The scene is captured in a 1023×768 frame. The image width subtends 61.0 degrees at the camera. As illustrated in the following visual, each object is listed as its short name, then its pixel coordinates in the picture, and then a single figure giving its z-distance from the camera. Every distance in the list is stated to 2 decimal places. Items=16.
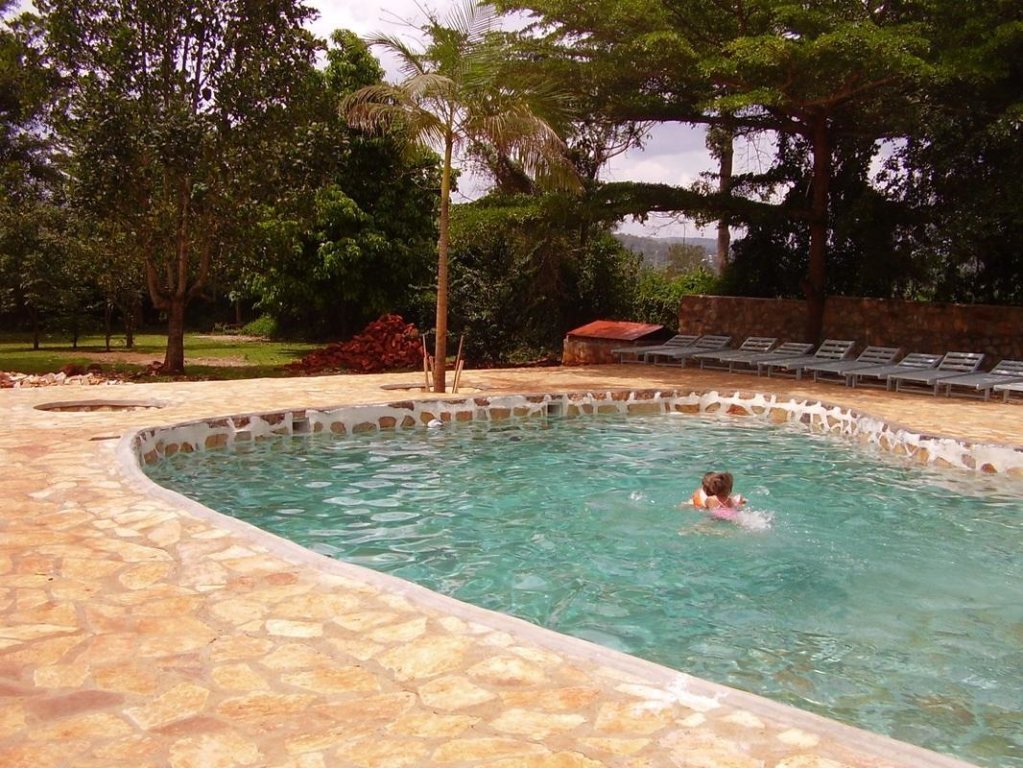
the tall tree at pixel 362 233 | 23.56
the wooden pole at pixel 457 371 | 13.66
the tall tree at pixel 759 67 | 14.27
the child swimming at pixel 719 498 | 7.69
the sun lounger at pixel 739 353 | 17.81
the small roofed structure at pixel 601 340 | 19.77
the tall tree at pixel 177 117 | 16.39
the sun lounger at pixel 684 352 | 18.33
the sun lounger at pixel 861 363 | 16.08
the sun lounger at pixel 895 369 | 15.38
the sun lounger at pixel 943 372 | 14.64
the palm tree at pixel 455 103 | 12.91
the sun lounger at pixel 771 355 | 17.33
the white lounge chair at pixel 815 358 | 16.62
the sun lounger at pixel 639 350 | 19.03
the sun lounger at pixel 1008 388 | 13.77
